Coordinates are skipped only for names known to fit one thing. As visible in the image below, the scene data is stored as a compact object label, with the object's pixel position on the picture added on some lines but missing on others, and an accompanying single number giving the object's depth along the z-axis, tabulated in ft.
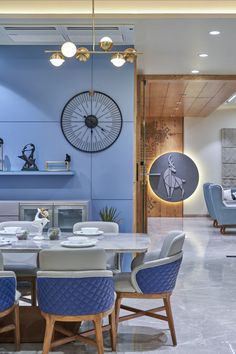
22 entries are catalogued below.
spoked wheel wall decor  20.68
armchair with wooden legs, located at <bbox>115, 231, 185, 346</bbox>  11.28
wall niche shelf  20.13
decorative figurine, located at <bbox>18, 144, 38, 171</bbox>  20.47
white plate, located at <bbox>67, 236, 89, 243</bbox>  11.92
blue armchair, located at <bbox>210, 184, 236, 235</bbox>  34.01
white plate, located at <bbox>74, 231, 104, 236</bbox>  13.22
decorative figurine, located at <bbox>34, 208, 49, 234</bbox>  13.60
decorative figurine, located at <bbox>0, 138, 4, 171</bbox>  20.64
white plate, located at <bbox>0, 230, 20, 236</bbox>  13.21
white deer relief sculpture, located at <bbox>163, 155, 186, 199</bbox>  46.60
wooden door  46.52
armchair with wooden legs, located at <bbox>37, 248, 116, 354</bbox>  9.65
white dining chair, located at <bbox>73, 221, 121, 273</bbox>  14.12
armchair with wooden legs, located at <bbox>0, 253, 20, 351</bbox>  9.99
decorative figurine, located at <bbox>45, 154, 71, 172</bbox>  20.66
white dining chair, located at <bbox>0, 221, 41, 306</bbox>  13.26
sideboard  19.33
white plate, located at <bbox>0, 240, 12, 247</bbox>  11.58
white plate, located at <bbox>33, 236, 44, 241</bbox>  12.57
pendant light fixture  12.75
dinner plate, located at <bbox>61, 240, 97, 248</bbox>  11.22
